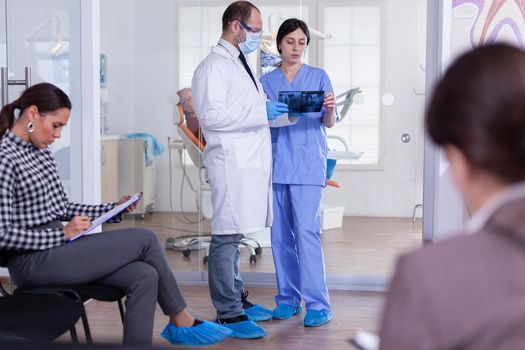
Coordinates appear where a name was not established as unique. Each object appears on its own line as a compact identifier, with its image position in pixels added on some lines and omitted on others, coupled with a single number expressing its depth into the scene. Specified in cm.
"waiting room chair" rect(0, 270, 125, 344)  225
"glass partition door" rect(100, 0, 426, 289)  385
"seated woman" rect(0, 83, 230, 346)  227
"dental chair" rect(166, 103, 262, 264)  405
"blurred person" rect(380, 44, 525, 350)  83
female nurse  331
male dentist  301
